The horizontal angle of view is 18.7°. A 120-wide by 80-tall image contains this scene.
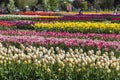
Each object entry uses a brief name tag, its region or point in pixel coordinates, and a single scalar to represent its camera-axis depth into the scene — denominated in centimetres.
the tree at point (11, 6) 4781
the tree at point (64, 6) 7320
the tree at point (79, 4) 6348
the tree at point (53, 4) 6162
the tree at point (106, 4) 7254
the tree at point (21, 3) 5950
